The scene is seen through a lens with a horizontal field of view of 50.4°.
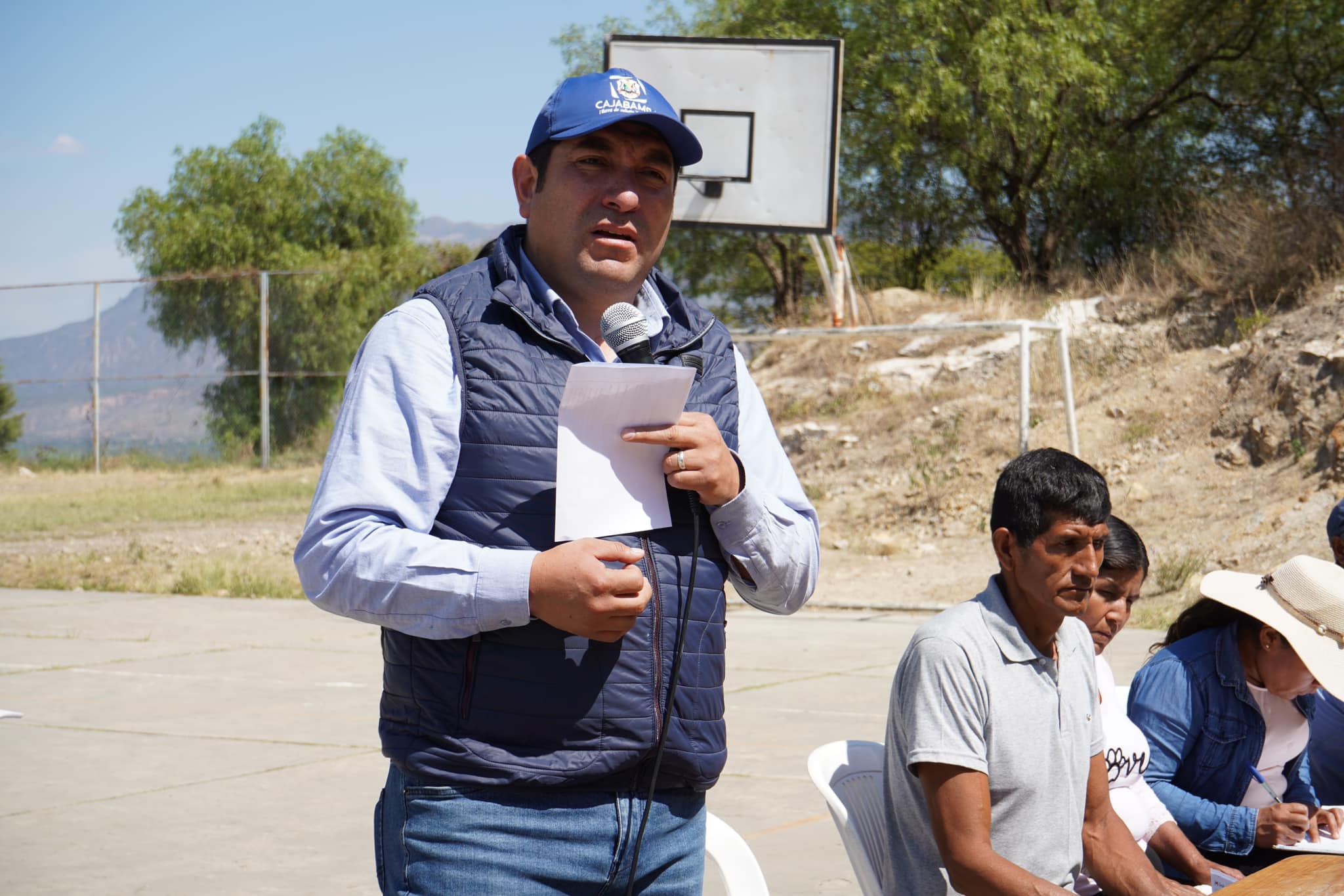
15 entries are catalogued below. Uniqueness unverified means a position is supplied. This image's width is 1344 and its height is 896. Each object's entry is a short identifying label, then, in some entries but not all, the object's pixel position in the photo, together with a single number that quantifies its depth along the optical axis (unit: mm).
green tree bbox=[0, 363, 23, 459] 26797
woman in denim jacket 3592
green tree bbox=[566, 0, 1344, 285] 22234
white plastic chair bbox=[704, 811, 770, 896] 2900
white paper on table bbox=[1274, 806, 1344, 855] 3473
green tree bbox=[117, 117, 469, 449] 26672
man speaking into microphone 1995
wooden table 2604
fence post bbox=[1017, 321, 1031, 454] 14648
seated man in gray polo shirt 2855
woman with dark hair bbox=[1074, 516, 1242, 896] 3535
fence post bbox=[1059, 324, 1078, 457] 15289
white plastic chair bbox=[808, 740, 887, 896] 3047
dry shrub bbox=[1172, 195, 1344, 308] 18000
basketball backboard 16234
